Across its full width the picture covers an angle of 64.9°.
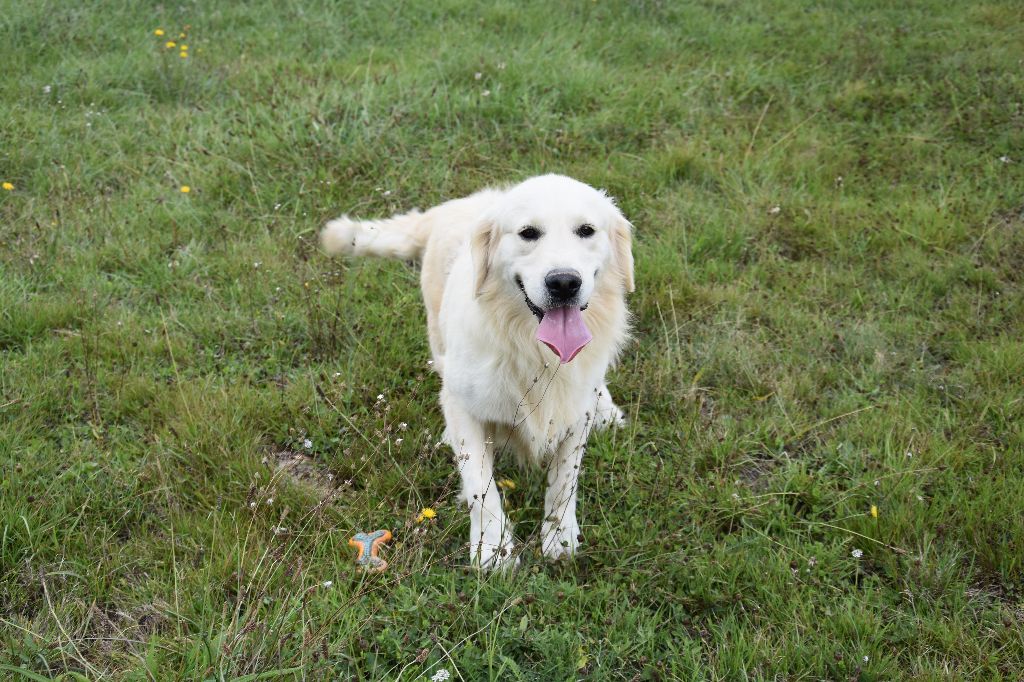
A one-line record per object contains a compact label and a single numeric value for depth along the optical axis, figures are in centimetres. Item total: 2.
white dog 255
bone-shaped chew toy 233
